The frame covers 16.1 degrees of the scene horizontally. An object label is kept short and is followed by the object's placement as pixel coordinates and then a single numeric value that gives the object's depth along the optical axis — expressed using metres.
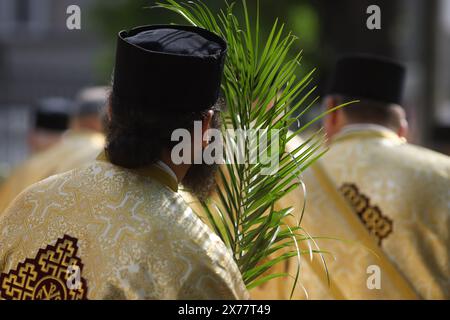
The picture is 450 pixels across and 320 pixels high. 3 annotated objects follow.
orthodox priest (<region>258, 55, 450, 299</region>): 6.81
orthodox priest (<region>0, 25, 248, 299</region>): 4.07
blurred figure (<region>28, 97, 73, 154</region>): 13.86
